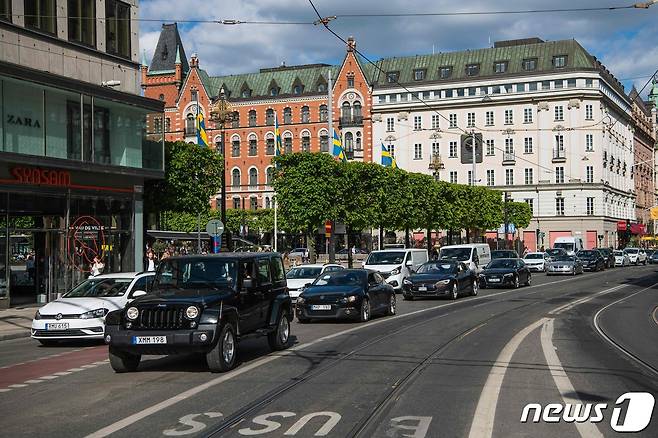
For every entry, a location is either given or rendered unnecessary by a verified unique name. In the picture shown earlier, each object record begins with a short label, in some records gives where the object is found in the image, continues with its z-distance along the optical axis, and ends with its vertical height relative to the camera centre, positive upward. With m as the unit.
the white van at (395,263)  35.16 -1.18
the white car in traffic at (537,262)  63.62 -2.20
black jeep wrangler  11.96 -1.13
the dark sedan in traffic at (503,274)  39.09 -1.90
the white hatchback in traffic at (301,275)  27.69 -1.33
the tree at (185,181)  34.62 +2.53
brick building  99.19 +16.35
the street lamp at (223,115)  33.97 +5.25
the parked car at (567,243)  74.66 -0.90
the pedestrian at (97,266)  28.52 -0.89
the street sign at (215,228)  32.08 +0.45
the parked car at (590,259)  63.53 -2.05
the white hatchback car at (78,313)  17.25 -1.53
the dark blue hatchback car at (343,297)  20.80 -1.56
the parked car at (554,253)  59.07 -1.50
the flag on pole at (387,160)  61.75 +5.85
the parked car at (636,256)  80.81 -2.36
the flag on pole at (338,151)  51.47 +5.53
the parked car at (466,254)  39.78 -0.92
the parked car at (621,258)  76.50 -2.42
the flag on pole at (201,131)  39.93 +5.44
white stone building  94.06 +13.01
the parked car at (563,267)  56.38 -2.32
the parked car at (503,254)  51.93 -1.26
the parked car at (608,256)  69.44 -2.07
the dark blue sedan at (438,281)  30.59 -1.73
